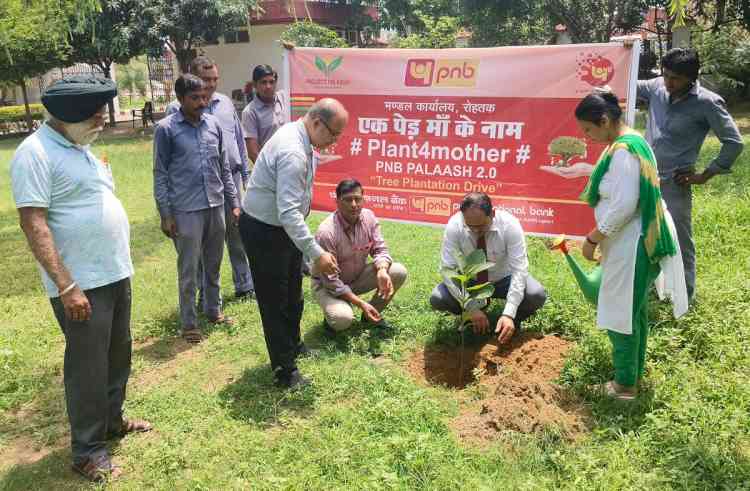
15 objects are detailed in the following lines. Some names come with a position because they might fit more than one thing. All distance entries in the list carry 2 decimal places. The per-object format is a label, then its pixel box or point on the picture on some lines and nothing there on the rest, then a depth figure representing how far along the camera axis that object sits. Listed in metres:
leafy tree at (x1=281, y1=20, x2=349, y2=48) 18.61
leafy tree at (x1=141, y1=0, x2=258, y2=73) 19.38
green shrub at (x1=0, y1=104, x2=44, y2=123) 24.75
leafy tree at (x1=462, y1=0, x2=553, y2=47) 20.86
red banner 4.48
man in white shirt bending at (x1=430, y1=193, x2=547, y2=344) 3.98
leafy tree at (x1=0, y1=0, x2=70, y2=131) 6.78
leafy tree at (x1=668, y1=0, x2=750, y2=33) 15.86
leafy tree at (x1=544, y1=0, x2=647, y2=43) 19.89
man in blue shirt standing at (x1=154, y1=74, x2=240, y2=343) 4.46
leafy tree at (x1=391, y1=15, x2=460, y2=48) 18.39
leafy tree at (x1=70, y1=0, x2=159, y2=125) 19.30
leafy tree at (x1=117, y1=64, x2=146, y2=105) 31.12
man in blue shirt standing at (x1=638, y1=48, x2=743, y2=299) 4.07
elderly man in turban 2.67
